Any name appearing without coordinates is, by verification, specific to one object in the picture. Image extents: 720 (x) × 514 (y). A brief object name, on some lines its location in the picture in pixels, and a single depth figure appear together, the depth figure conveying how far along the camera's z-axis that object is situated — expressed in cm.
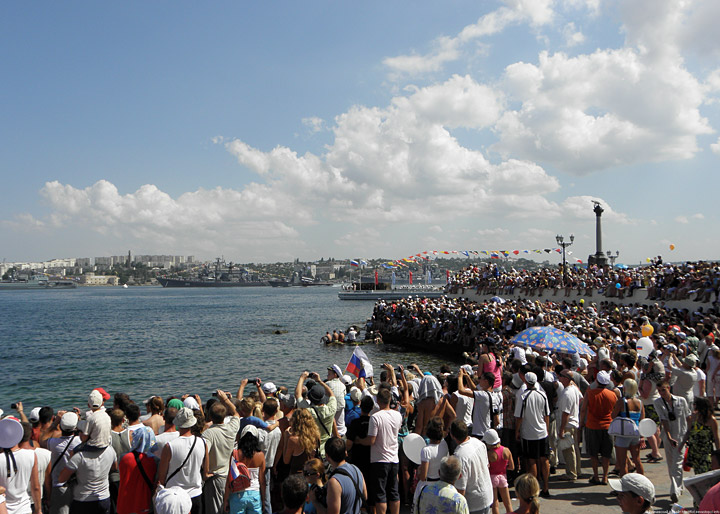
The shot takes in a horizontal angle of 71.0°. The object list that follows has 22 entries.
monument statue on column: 3944
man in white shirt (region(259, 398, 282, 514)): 548
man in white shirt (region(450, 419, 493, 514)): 466
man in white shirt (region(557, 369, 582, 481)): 736
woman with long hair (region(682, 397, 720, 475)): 578
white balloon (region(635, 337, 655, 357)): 1140
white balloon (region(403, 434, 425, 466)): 508
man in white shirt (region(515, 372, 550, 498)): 669
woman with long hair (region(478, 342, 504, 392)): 898
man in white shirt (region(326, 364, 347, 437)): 676
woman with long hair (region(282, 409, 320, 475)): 524
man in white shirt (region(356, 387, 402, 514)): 566
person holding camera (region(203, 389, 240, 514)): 531
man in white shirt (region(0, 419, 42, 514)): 468
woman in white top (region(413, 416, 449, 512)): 482
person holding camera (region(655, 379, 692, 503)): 650
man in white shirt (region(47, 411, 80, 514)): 516
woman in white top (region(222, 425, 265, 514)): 495
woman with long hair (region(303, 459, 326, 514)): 441
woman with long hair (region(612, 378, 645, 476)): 672
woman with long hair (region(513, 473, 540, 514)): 408
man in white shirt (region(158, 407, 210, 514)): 484
